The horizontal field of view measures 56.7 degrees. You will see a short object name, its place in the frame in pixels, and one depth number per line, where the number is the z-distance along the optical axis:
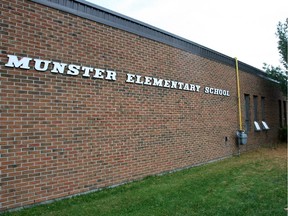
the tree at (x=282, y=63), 15.25
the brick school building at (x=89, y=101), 5.03
